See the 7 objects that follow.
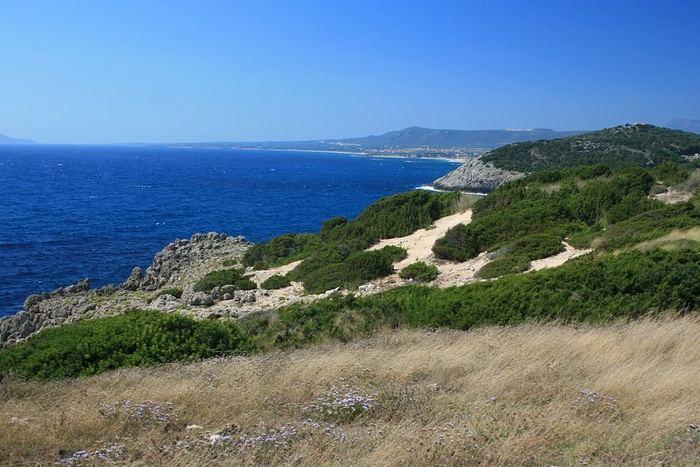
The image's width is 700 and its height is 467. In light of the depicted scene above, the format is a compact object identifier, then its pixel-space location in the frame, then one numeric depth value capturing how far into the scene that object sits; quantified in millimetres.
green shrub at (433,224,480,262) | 20609
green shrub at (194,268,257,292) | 21719
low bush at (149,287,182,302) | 22536
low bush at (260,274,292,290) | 21312
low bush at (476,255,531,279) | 16230
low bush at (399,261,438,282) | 18609
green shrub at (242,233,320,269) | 27719
